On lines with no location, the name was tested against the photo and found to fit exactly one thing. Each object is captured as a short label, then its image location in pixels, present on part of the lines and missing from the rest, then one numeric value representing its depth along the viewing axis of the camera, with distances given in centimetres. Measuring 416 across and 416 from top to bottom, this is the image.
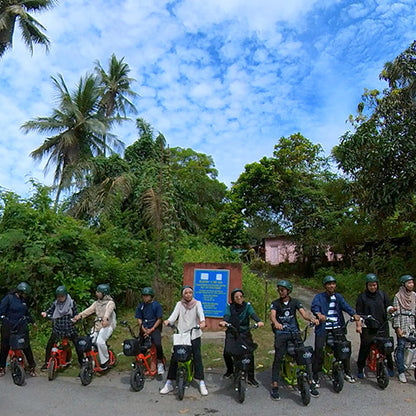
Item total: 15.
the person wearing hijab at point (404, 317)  589
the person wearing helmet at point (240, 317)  554
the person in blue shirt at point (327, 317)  564
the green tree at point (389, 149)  1093
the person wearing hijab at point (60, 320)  643
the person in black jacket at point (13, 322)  620
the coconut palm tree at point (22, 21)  1759
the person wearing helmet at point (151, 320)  614
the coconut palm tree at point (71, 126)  2252
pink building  2592
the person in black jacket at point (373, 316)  586
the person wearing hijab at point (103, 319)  629
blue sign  891
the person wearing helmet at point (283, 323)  530
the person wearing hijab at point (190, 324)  557
